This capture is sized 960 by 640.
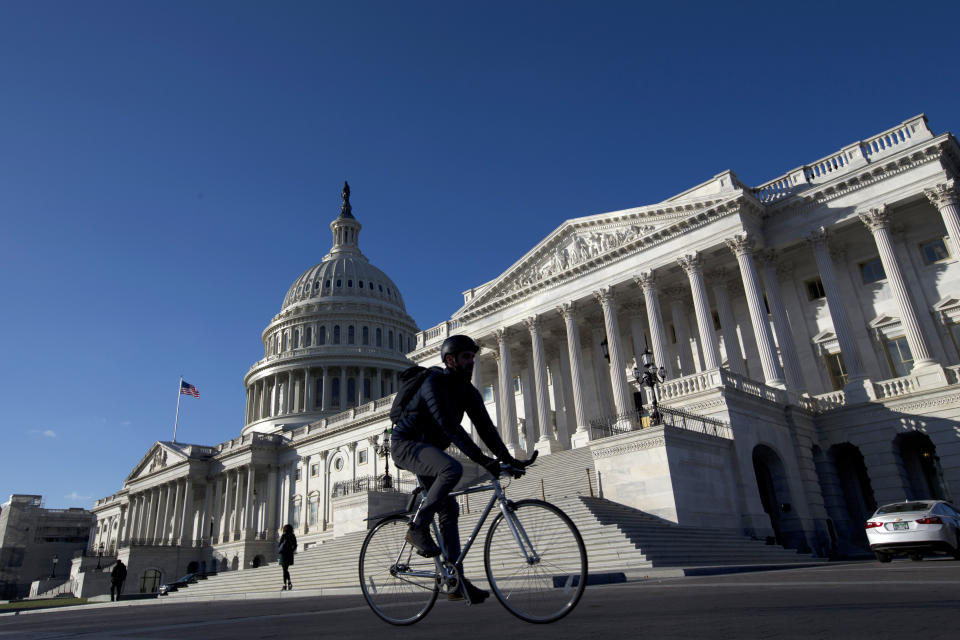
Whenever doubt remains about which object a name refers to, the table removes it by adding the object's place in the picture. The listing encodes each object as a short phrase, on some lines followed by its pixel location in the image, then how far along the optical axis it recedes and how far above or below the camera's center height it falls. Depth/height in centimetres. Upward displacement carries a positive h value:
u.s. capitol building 2845 +1174
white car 1542 +23
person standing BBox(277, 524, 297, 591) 2280 +108
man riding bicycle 559 +111
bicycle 505 +3
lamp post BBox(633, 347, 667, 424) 2601 +717
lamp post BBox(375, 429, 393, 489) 3538 +514
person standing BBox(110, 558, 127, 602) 3466 +85
